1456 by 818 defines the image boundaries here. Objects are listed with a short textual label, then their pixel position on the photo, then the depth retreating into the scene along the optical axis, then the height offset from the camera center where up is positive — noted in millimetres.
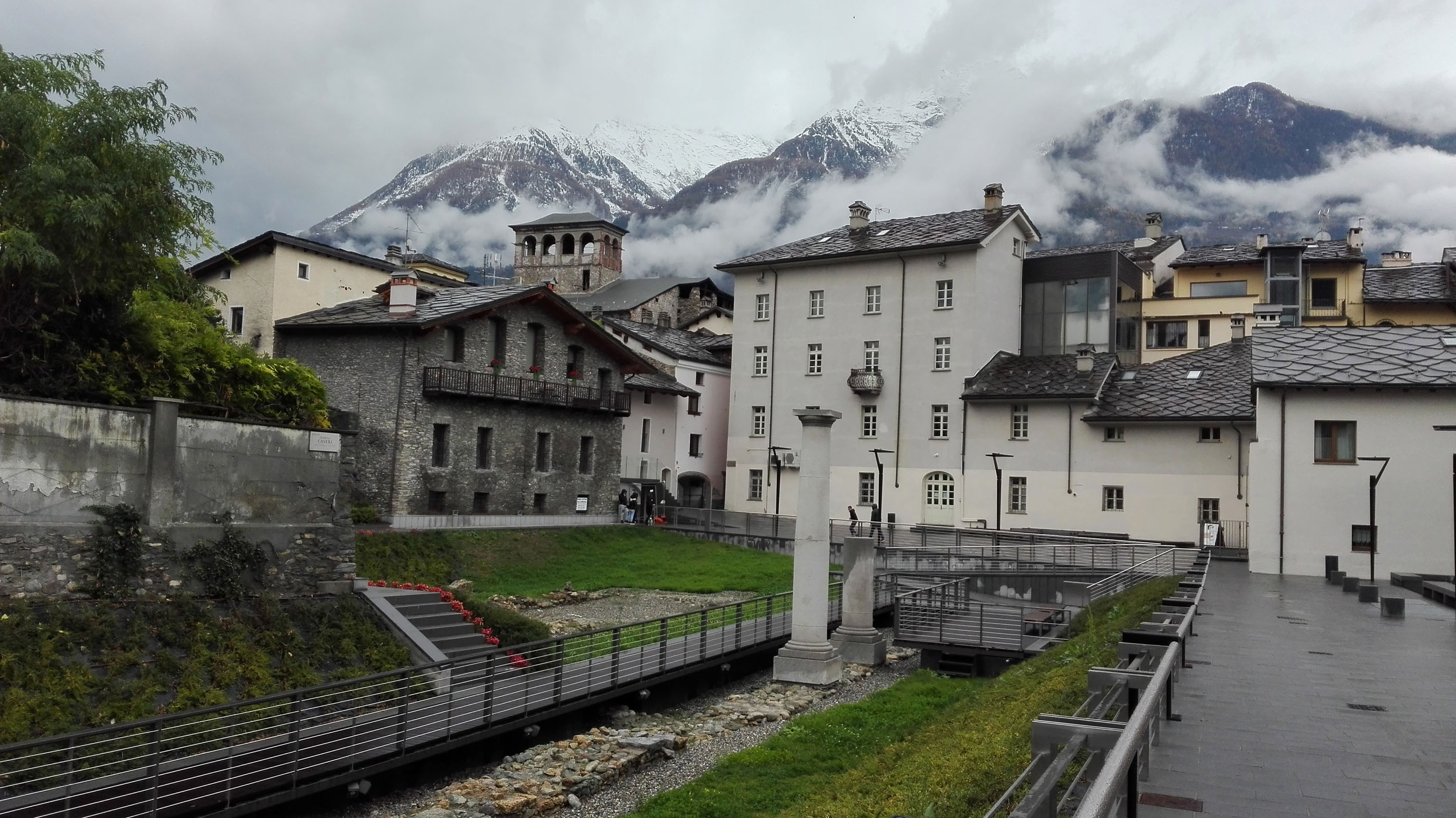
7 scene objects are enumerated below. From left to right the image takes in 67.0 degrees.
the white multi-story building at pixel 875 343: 45094 +5832
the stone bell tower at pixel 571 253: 95938 +18896
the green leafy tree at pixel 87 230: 16750 +3409
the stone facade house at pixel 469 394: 35219 +2329
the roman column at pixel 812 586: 20109 -2009
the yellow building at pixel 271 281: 41438 +6770
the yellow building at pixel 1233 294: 53844 +9887
